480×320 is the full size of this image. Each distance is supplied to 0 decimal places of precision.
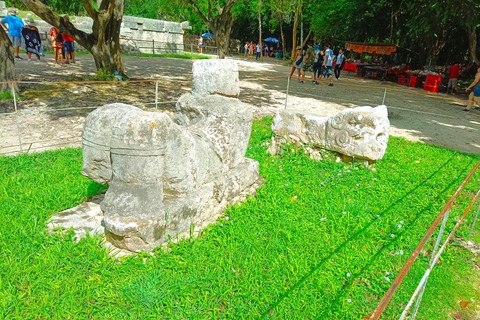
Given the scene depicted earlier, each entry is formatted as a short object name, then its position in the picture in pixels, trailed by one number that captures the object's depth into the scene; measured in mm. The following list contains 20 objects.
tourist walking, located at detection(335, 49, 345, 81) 14710
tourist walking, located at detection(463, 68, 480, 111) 9169
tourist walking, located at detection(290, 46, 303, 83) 11898
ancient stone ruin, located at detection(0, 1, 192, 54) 17344
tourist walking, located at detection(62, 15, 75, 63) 12484
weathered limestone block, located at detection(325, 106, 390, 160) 4855
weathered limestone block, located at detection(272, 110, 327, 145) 5426
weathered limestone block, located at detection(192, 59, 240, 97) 3551
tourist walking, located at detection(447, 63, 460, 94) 13559
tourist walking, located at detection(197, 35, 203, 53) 26080
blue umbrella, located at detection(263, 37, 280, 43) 32638
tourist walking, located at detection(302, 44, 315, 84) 13369
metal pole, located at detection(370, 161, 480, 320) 1260
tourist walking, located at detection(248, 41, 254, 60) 28266
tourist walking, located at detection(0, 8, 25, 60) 11164
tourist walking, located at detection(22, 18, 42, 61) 12005
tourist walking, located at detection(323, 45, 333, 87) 12595
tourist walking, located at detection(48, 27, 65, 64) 12109
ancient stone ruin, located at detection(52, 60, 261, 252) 2561
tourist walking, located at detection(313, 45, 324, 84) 12659
